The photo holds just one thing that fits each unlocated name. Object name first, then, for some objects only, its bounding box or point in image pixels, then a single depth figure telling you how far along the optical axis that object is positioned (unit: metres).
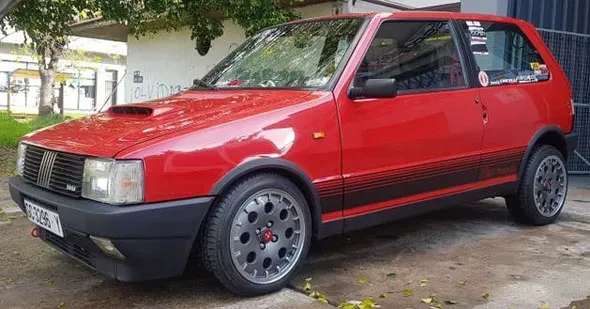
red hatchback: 3.23
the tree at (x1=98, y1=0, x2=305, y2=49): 9.04
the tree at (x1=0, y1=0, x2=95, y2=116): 10.16
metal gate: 8.09
